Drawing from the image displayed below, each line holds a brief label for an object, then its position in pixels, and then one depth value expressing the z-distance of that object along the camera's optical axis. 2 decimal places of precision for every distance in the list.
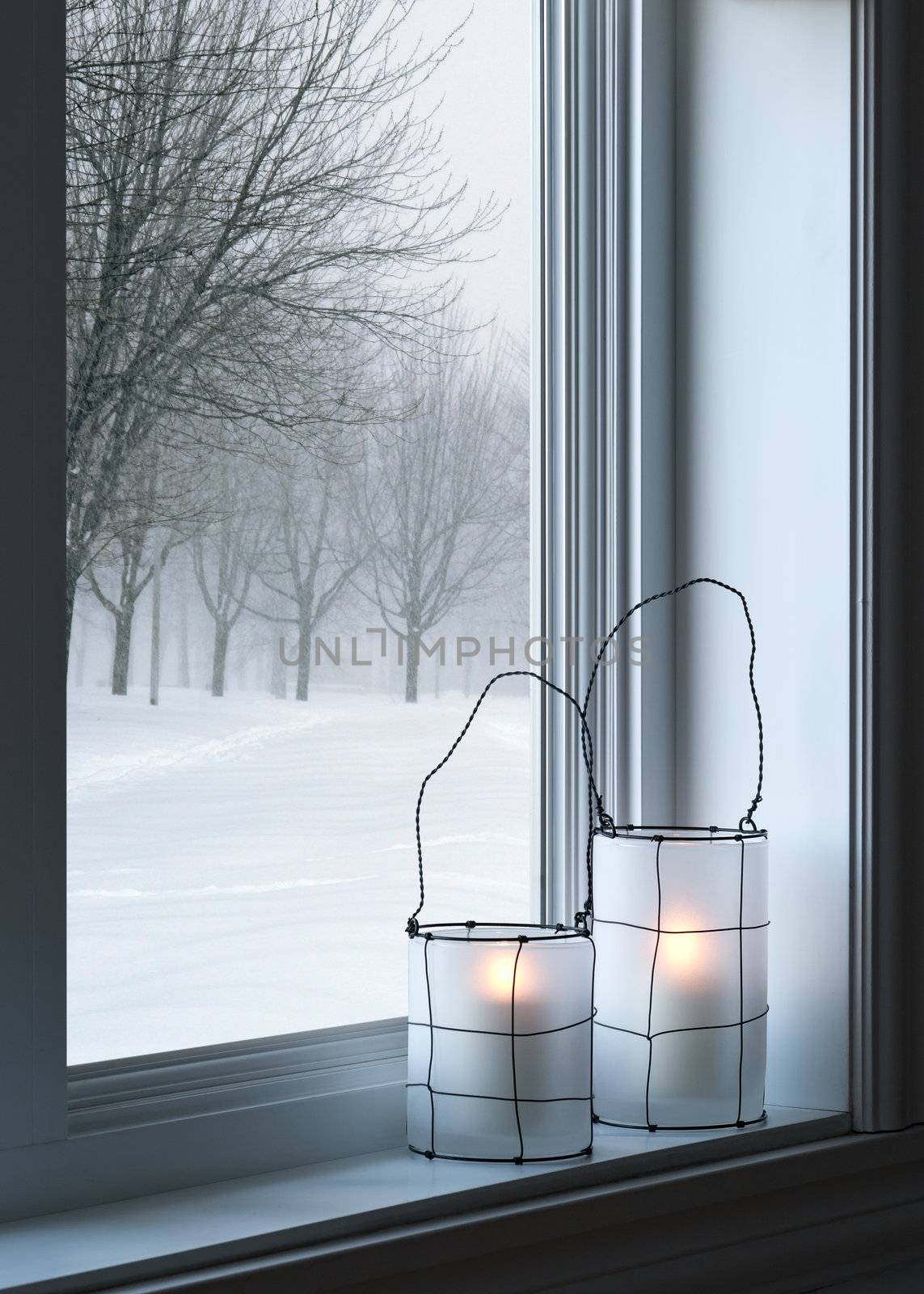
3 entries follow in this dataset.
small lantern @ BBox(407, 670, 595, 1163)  1.99
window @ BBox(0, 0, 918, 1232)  1.91
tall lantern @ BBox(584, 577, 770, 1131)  2.05
